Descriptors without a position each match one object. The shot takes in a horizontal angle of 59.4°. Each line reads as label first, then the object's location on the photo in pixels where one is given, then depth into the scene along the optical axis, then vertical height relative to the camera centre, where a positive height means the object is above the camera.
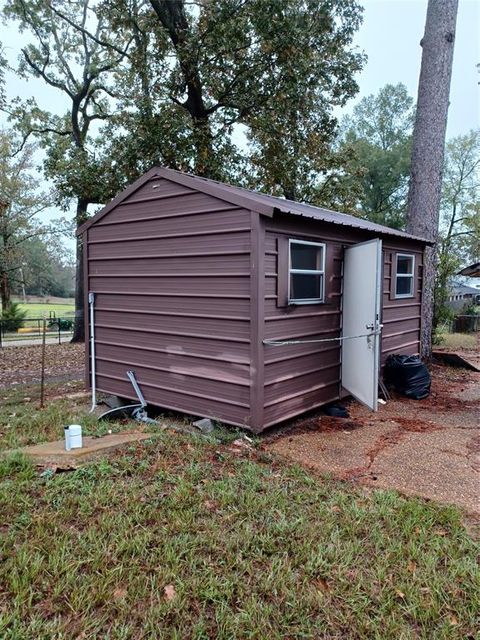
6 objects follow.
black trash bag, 6.02 -1.23
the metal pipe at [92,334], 5.93 -0.66
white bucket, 3.36 -1.19
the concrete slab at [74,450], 3.18 -1.30
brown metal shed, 4.21 -0.10
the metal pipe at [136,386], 5.29 -1.26
